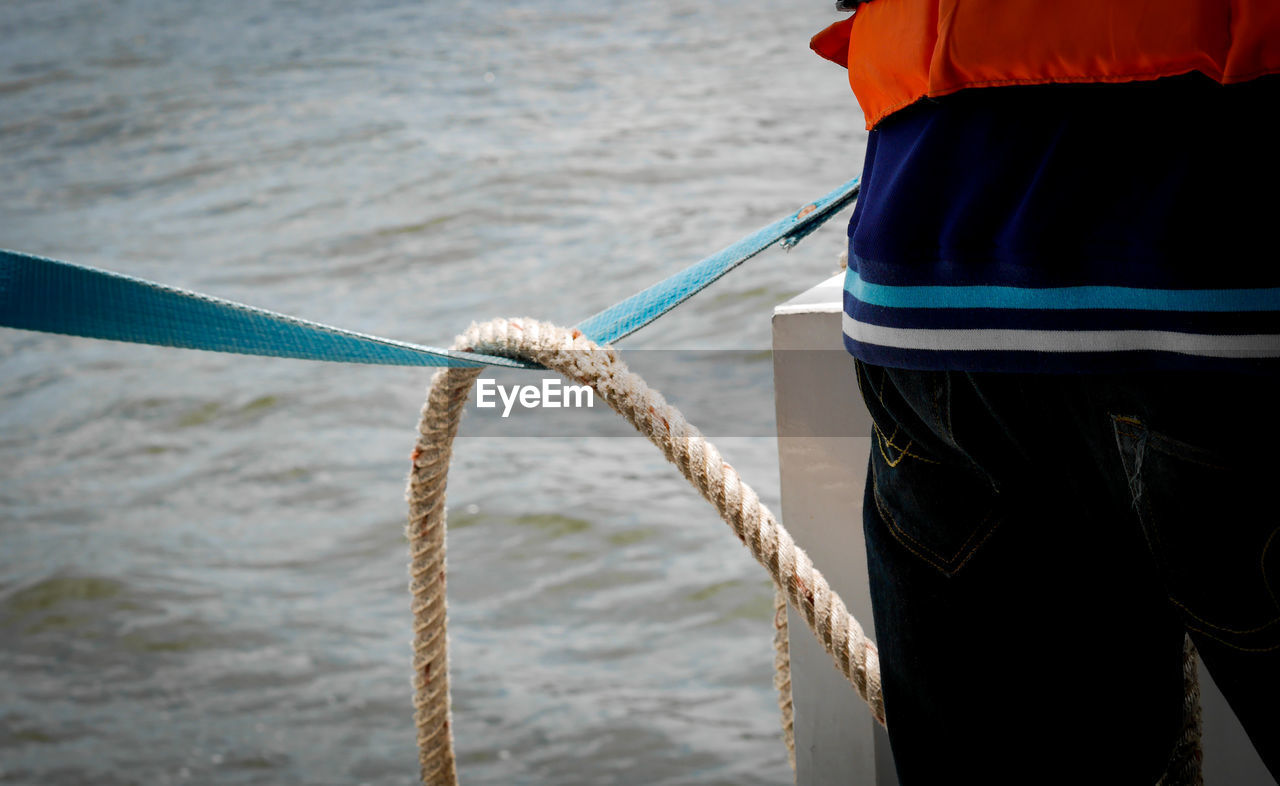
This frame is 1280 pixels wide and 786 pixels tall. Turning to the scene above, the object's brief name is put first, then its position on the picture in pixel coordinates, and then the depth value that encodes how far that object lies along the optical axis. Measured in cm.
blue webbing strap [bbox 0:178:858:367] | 270
